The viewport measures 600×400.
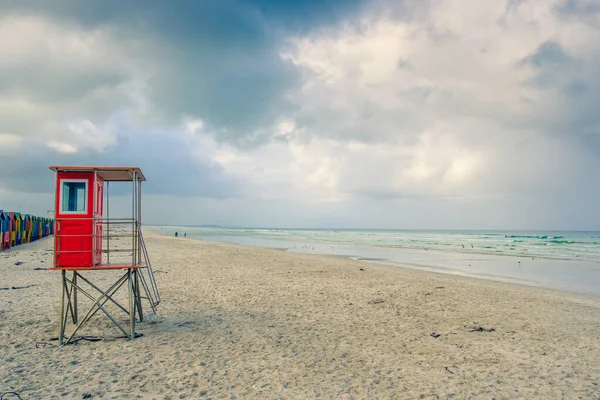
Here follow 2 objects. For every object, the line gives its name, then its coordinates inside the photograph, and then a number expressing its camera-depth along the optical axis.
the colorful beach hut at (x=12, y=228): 30.84
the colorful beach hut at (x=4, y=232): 28.38
